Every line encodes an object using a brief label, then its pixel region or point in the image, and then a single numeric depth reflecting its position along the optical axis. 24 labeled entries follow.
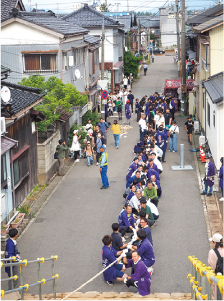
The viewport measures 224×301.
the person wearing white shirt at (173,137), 23.63
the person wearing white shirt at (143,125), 25.52
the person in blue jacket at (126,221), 13.24
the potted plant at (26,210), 15.71
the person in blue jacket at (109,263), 10.71
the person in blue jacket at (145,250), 10.58
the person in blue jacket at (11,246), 10.39
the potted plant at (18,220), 14.38
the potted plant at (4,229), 13.54
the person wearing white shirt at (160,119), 25.55
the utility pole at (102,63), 30.74
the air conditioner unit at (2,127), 13.63
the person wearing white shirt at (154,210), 14.34
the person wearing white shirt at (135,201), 14.53
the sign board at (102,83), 30.03
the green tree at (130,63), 56.25
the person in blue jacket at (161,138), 22.42
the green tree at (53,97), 20.84
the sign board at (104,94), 30.28
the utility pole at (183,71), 33.81
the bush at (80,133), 24.70
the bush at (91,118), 30.48
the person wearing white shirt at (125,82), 50.82
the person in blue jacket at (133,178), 15.91
